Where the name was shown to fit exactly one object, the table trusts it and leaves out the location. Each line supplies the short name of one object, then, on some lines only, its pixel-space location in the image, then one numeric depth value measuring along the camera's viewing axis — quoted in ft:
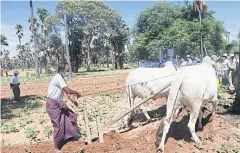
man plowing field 12.67
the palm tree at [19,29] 150.78
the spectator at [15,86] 27.46
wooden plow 13.11
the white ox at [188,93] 12.21
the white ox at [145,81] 16.67
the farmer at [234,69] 23.12
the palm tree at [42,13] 123.66
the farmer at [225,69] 27.34
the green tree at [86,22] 91.45
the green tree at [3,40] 96.26
